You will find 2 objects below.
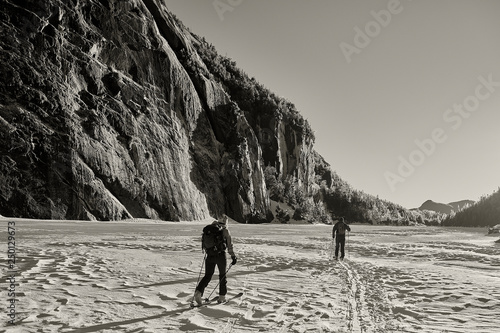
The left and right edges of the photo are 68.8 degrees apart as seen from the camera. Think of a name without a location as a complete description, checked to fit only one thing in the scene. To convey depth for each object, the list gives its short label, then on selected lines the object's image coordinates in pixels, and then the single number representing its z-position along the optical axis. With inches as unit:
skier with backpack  308.0
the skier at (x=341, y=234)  644.7
